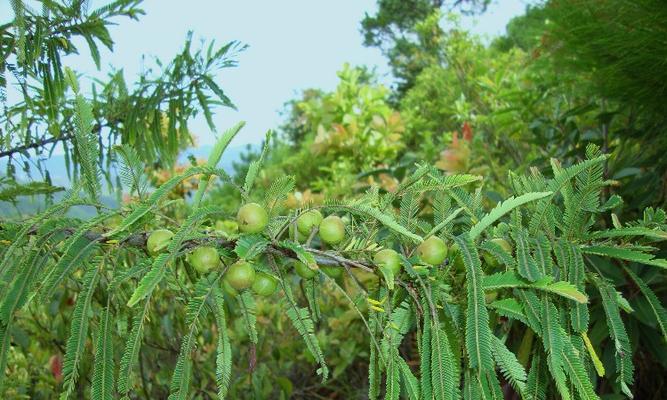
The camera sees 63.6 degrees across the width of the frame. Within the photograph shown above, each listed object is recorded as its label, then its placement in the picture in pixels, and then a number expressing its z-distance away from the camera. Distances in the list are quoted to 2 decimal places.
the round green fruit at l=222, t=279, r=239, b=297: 0.60
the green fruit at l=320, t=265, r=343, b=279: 0.65
